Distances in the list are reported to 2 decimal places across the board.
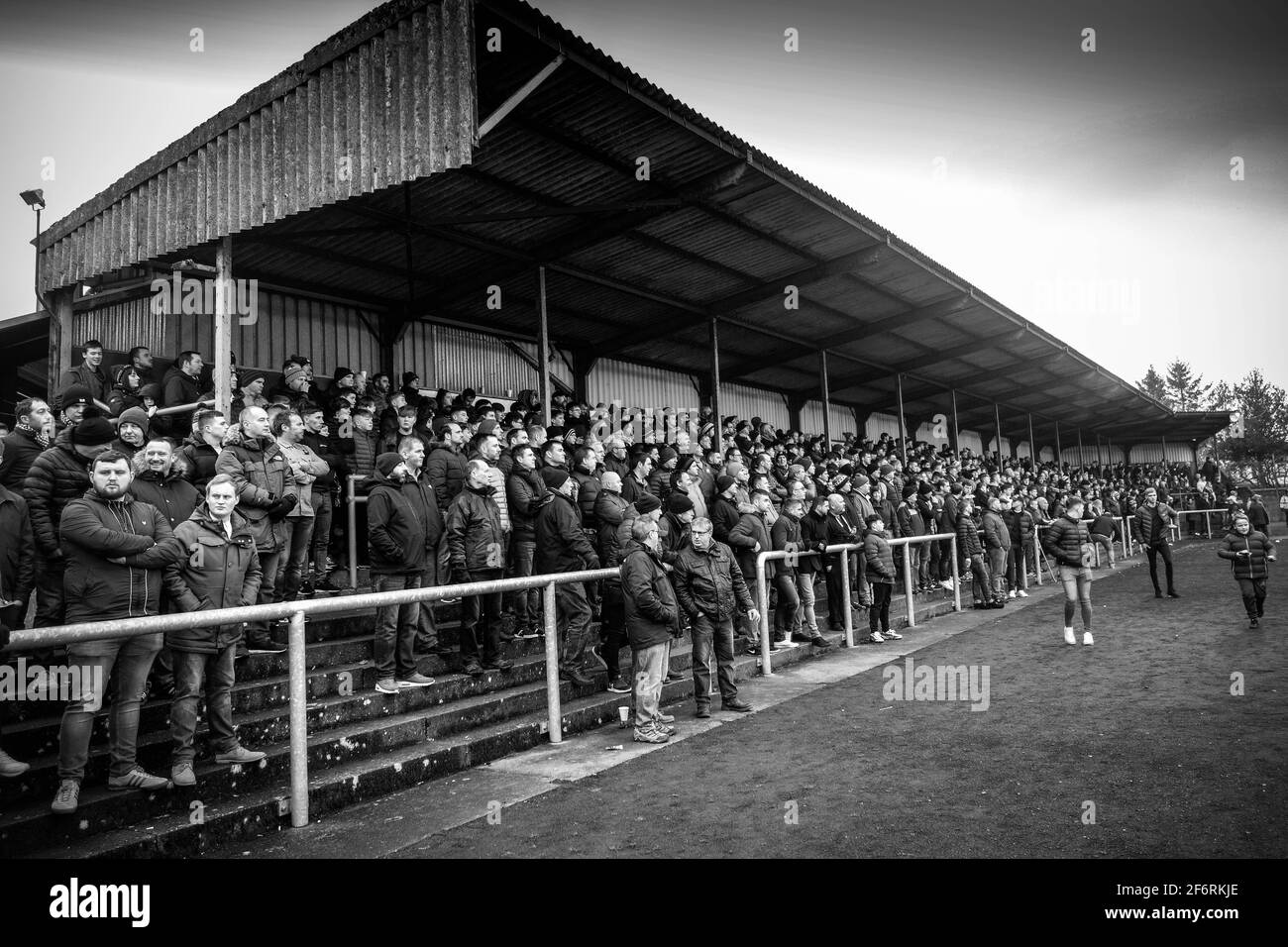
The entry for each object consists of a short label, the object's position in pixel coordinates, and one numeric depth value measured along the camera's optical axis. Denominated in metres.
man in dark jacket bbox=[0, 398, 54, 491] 5.96
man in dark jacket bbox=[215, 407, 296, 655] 6.10
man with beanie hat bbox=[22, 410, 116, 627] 5.23
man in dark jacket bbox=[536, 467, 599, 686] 7.04
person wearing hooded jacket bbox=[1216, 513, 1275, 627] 9.71
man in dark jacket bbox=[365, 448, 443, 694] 6.09
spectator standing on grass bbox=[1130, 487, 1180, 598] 13.62
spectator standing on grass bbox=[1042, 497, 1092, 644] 9.80
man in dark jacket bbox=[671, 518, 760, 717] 7.13
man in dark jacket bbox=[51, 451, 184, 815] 4.02
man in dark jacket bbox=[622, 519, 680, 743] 6.31
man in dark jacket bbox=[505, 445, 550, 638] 7.39
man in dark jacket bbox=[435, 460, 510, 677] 6.72
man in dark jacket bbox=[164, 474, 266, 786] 4.44
